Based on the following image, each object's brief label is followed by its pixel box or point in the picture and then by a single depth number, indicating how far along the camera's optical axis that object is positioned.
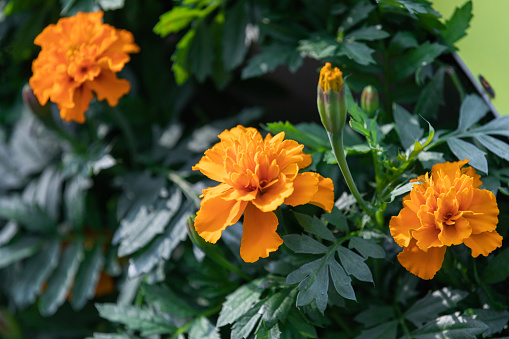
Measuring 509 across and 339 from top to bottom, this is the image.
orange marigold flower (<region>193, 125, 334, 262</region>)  0.58
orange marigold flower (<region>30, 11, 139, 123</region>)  0.65
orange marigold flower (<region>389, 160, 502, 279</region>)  0.58
